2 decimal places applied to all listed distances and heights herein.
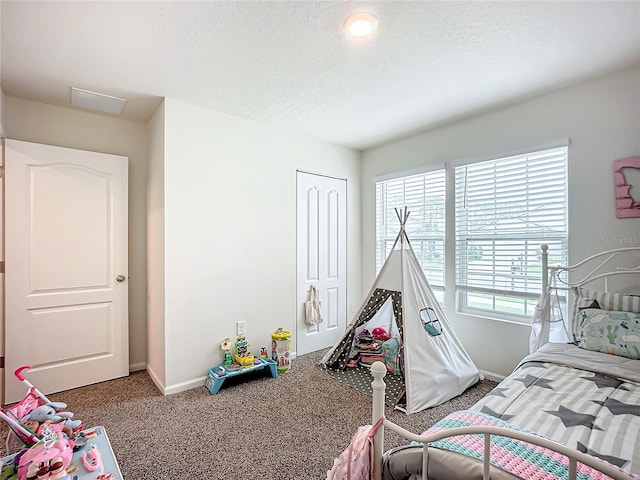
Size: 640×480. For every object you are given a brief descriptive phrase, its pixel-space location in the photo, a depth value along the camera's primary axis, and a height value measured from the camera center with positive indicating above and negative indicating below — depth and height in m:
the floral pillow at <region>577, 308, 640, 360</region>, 1.87 -0.57
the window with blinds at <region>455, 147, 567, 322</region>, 2.57 +0.11
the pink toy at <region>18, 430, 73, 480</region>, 1.16 -0.83
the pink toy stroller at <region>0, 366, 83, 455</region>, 1.33 -0.81
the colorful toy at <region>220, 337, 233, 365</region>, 2.89 -1.02
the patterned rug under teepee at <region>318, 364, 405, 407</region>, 2.53 -1.29
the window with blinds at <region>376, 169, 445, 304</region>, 3.34 +0.26
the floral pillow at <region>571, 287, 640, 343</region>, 2.01 -0.41
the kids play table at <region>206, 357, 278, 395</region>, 2.64 -1.16
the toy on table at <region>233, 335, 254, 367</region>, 2.87 -1.07
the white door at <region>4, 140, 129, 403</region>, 2.51 -0.23
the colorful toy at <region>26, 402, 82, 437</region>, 1.45 -0.83
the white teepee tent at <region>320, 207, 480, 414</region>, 2.45 -0.83
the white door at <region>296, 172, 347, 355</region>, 3.59 -0.17
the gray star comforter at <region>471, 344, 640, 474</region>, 1.13 -0.73
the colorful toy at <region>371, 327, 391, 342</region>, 3.40 -1.03
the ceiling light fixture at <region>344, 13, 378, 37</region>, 1.68 +1.18
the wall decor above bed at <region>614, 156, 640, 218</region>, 2.17 +0.37
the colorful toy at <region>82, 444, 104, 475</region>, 1.34 -0.96
